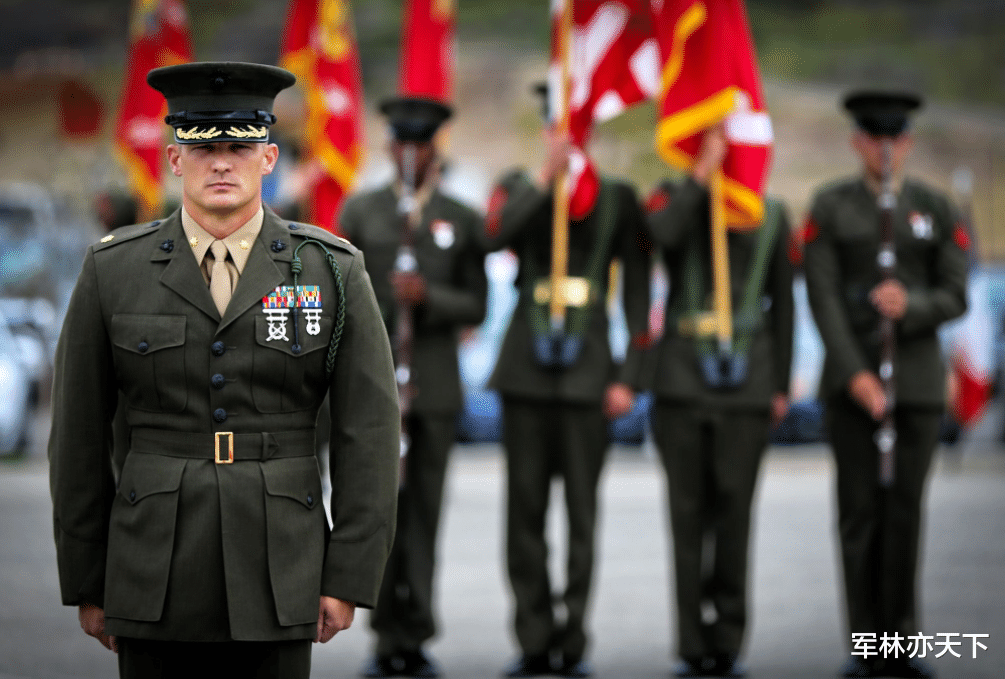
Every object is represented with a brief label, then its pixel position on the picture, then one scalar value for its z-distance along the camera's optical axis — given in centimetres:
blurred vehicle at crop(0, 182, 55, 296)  3950
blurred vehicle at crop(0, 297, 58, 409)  3234
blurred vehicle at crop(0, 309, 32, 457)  2658
